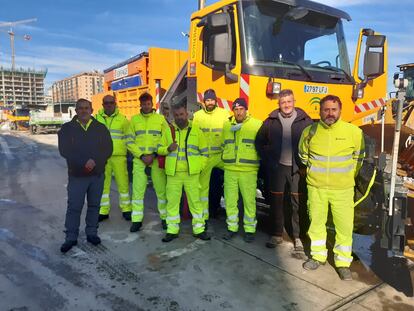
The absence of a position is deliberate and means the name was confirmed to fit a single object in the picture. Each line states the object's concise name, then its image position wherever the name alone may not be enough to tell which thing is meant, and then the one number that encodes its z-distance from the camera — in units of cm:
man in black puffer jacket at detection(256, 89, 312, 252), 383
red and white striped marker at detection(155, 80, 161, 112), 610
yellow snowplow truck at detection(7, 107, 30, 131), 3342
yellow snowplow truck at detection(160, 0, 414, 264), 369
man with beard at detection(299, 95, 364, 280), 328
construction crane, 10540
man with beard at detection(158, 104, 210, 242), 408
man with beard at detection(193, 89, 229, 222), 442
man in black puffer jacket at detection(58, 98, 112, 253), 383
